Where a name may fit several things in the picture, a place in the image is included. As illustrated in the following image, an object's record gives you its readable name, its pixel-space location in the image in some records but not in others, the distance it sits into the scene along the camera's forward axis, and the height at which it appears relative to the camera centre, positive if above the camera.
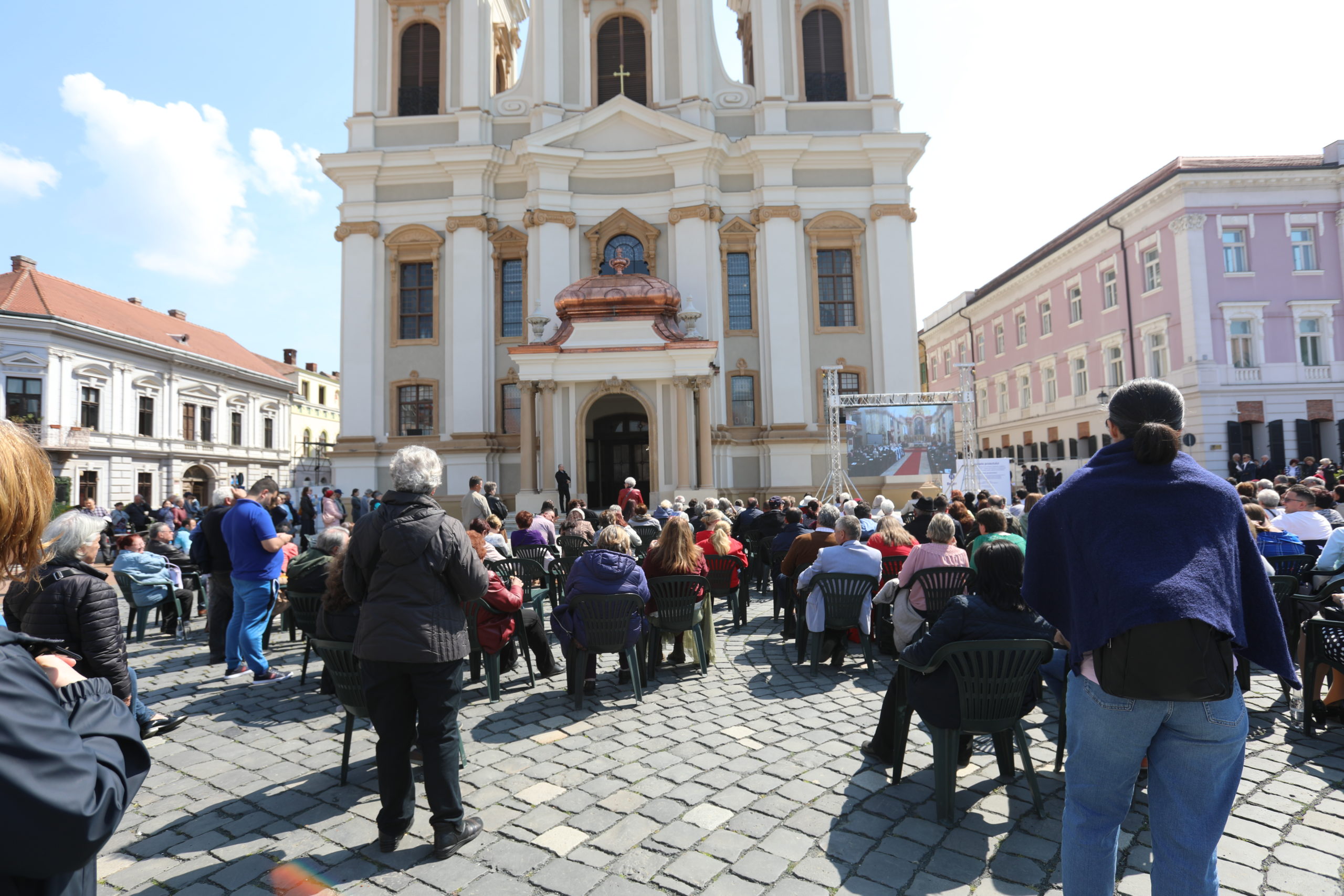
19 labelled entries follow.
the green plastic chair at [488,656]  5.72 -1.30
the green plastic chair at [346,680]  4.35 -1.07
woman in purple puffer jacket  5.80 -0.71
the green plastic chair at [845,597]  6.50 -1.00
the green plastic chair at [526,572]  6.77 -0.91
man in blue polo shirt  6.56 -0.68
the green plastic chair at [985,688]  3.72 -1.07
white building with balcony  31.92 +5.31
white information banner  17.48 -0.02
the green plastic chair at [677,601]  6.47 -1.00
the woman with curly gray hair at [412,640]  3.50 -0.68
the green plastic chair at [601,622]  5.69 -1.02
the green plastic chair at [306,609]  6.43 -0.97
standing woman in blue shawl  2.23 -0.44
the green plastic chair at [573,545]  9.80 -0.74
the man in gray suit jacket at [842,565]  6.59 -0.75
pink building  26.11 +6.27
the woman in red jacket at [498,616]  5.61 -0.95
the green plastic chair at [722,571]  8.22 -0.95
